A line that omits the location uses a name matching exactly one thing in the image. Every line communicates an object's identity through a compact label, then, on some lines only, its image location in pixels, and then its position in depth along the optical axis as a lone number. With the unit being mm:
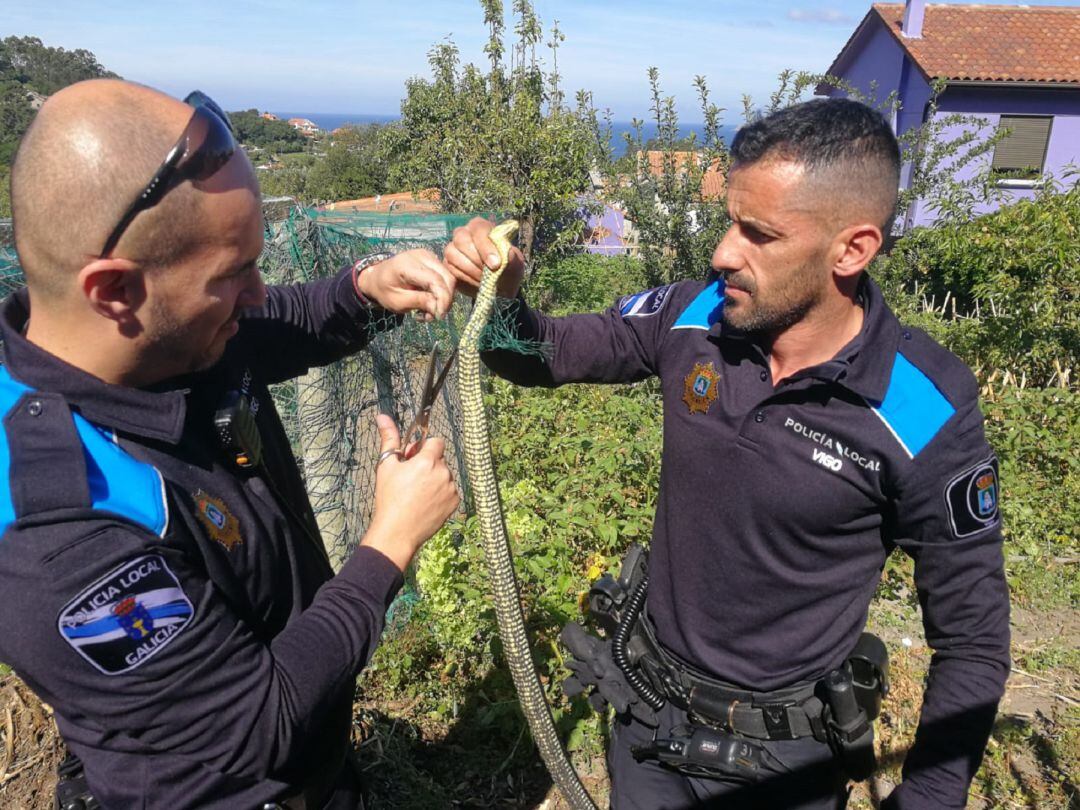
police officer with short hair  1762
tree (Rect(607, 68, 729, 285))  8477
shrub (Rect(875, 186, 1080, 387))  6883
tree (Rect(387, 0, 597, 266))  11062
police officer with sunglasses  1117
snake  1711
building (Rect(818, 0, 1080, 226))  19281
